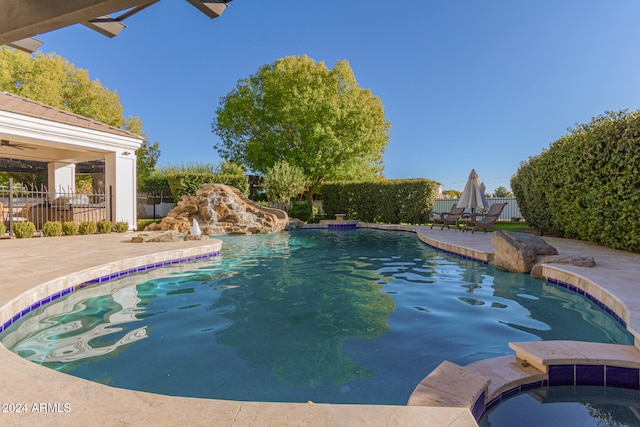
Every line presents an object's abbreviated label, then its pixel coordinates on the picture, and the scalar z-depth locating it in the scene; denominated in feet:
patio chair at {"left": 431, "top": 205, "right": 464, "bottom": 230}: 48.14
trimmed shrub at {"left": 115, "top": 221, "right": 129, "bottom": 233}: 45.11
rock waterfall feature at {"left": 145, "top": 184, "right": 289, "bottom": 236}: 50.63
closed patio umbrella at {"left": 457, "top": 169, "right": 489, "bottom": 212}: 46.34
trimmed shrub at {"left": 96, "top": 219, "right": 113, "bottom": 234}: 43.29
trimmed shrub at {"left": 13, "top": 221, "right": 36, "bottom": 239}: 36.37
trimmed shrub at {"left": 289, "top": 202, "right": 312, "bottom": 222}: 75.41
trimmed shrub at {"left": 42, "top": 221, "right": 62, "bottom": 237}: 38.45
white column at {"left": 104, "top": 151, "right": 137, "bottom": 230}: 47.70
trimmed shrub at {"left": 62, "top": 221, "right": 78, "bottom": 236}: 40.01
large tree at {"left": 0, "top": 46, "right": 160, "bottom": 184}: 75.46
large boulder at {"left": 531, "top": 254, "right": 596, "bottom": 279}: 20.54
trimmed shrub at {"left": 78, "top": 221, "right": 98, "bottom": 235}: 41.32
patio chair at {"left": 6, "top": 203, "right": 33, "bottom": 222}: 46.98
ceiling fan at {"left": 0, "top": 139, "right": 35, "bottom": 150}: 45.67
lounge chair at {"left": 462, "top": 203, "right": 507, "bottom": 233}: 42.01
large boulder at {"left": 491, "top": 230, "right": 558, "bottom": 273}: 23.25
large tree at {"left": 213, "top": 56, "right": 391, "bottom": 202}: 79.92
